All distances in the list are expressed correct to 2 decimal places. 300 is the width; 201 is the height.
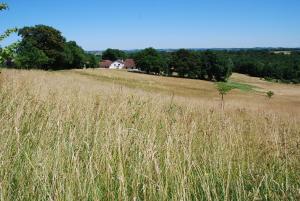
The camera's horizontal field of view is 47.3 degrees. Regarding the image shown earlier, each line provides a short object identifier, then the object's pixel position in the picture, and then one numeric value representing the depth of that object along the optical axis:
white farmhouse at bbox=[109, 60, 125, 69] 146.62
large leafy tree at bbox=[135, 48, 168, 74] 97.50
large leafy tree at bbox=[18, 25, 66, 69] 71.31
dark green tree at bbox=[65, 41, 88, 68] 92.00
